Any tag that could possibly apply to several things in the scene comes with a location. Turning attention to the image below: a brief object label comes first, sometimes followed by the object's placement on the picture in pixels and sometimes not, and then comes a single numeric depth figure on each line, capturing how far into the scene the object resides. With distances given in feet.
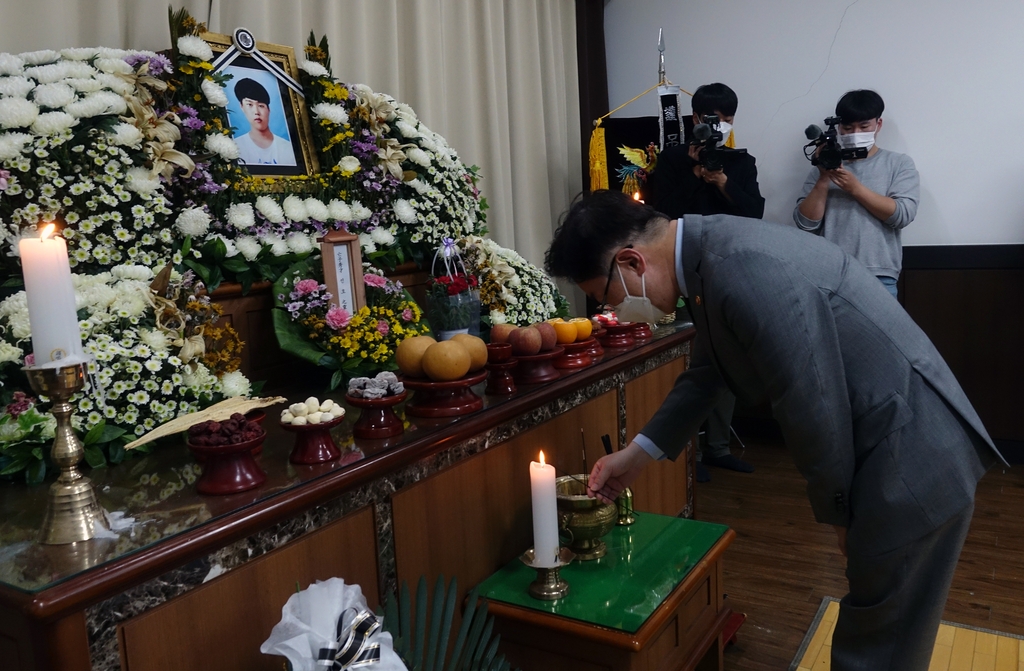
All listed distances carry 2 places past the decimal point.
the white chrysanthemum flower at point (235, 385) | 4.93
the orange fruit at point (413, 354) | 4.92
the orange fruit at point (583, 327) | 6.36
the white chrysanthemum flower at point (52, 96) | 4.75
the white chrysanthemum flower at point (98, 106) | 4.80
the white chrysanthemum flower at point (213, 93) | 5.59
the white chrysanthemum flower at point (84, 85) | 4.91
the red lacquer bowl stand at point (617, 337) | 7.27
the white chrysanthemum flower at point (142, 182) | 4.97
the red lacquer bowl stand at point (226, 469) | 3.61
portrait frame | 5.97
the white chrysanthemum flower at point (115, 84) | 5.06
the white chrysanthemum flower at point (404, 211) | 6.72
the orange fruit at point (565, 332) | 6.22
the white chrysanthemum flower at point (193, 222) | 5.28
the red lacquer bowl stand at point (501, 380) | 5.44
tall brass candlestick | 3.13
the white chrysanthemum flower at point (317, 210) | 6.08
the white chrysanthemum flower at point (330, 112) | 6.46
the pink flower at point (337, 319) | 5.62
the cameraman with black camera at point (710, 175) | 10.25
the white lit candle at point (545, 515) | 4.72
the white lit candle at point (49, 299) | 3.02
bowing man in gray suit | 4.09
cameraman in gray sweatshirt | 11.12
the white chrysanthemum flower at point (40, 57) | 5.06
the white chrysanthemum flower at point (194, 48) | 5.57
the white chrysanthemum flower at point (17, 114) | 4.58
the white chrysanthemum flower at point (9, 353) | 4.14
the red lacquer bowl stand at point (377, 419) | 4.41
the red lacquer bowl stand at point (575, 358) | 6.15
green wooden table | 4.41
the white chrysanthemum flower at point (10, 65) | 4.87
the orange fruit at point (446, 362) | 4.78
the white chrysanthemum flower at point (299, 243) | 5.90
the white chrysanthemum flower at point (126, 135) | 4.88
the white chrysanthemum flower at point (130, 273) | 4.77
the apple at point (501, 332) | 5.74
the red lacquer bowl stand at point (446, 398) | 4.83
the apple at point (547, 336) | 5.76
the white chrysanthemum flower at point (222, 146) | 5.52
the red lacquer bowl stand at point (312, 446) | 4.01
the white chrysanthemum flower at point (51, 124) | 4.66
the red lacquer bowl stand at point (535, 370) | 5.70
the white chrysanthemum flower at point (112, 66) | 5.16
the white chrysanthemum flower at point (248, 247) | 5.55
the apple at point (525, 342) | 5.59
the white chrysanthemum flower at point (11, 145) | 4.51
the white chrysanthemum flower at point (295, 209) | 5.96
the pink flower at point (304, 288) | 5.69
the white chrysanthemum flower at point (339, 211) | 6.26
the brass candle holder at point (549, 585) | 4.69
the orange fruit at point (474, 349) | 4.95
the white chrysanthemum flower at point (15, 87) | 4.71
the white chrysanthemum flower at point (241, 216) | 5.55
